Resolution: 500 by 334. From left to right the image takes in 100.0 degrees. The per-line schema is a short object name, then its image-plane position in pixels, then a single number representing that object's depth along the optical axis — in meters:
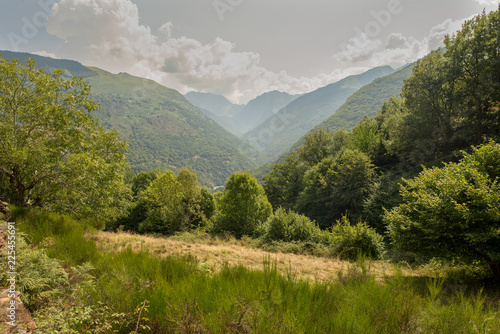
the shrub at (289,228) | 15.34
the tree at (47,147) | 7.02
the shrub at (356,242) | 12.35
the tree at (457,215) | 6.47
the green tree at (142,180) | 41.58
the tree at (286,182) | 43.00
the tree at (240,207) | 24.48
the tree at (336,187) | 27.41
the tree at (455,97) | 17.86
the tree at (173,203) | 26.12
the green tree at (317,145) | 43.81
